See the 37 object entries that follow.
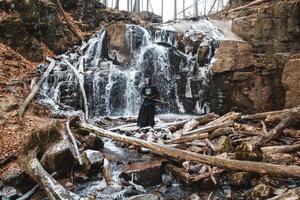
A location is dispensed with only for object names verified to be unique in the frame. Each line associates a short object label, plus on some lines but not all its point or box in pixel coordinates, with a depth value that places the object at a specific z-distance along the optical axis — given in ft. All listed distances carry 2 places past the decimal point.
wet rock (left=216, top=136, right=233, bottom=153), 26.61
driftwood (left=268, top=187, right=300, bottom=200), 16.65
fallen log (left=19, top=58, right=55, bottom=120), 34.27
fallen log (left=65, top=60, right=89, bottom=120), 43.64
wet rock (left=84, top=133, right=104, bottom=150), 29.84
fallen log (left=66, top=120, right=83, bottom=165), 25.03
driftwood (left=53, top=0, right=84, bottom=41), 66.85
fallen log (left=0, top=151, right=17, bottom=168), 24.56
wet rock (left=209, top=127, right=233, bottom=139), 30.12
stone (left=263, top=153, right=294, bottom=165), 24.03
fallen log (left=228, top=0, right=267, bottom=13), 64.02
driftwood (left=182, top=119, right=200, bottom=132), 32.78
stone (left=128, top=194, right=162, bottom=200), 20.15
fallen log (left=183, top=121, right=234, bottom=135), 30.71
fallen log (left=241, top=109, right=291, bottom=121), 33.50
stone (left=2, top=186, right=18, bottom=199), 21.03
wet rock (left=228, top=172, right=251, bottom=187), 22.54
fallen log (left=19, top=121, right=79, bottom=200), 18.72
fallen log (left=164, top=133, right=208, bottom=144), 29.43
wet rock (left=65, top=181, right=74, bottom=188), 22.74
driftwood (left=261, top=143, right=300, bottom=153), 25.62
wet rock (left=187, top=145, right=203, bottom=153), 27.25
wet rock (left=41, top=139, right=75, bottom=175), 23.06
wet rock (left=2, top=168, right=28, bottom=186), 22.15
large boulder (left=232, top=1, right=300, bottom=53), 54.60
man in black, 36.19
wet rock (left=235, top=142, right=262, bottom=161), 22.95
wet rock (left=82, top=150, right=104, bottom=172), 24.73
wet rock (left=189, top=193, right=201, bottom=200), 21.56
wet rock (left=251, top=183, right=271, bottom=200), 20.36
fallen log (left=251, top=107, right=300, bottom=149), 26.91
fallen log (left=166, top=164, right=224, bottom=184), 23.18
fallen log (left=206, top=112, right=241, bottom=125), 32.91
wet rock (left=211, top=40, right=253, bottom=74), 53.01
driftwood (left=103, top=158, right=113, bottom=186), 23.58
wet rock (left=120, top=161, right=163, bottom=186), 23.99
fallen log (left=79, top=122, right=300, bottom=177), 19.51
